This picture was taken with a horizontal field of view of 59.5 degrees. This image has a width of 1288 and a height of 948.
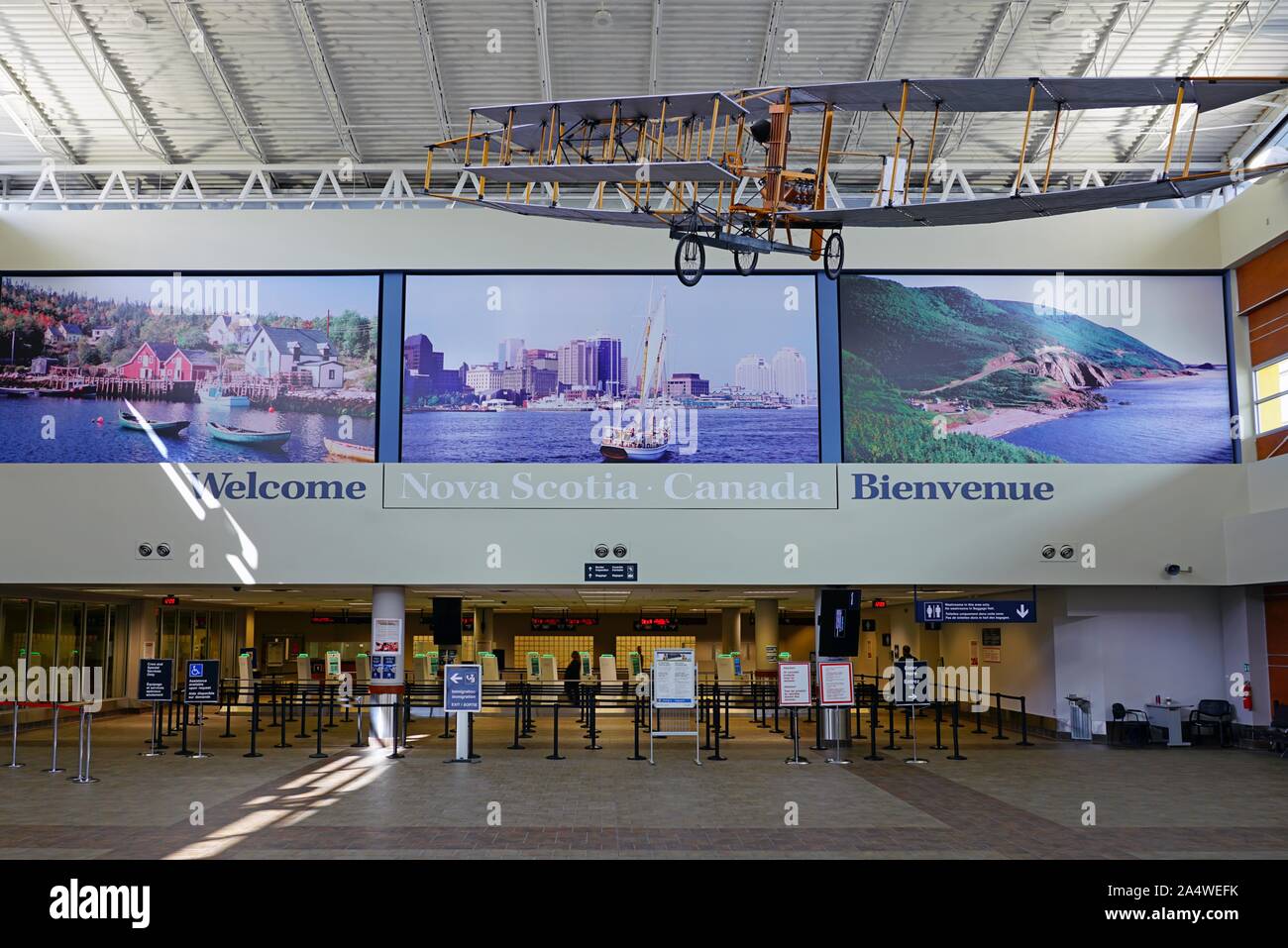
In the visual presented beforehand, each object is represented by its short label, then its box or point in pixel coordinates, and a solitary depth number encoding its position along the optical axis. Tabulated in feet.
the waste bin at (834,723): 58.34
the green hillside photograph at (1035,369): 61.93
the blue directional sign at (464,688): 51.90
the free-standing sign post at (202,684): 54.75
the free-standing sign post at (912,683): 55.83
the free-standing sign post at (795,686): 53.26
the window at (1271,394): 59.62
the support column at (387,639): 60.29
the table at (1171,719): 60.75
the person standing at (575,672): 87.05
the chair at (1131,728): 60.39
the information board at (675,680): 52.60
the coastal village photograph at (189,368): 61.46
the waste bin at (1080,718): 61.82
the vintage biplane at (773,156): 37.73
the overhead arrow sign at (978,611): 59.57
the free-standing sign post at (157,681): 53.67
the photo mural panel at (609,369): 61.62
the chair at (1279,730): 56.18
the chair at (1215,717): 60.75
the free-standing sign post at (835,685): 53.21
